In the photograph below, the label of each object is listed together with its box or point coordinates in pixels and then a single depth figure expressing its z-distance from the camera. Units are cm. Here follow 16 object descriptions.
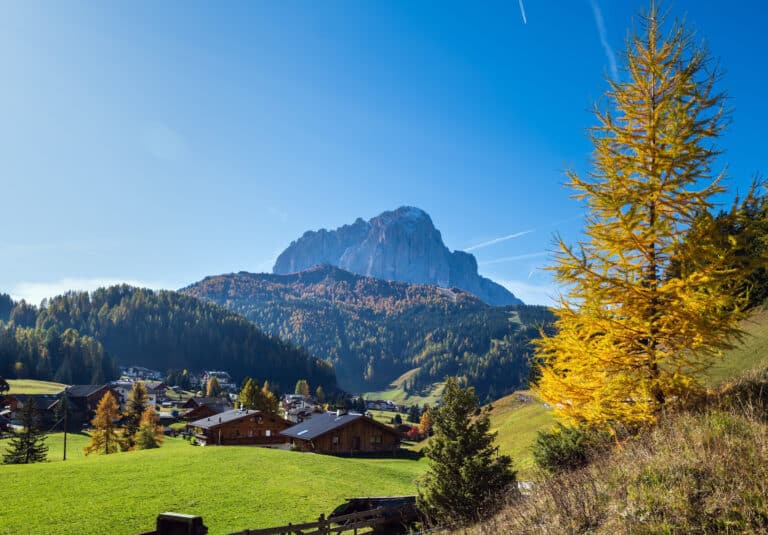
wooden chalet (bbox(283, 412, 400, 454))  6444
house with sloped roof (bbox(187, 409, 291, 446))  7144
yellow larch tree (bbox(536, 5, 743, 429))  1309
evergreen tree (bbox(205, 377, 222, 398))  15700
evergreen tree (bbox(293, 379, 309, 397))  18059
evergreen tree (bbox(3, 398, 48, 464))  5172
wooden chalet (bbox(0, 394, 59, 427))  9644
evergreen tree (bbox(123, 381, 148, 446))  7419
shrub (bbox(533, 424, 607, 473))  1608
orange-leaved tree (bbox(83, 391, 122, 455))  6419
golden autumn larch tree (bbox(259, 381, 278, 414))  9607
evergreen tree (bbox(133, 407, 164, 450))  6366
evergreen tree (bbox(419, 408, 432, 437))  11331
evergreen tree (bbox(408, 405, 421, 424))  15740
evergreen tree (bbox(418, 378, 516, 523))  1783
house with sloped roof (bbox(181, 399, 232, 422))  10400
